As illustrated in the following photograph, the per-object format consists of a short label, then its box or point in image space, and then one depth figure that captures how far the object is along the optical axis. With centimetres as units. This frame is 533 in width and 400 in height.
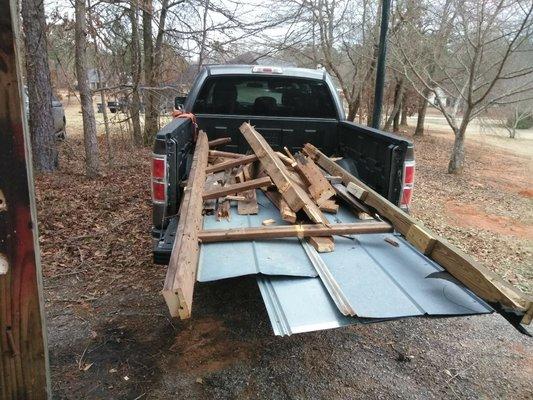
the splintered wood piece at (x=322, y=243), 305
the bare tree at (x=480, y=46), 1025
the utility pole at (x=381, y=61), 717
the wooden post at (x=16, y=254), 140
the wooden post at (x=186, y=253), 206
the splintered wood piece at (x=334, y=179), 439
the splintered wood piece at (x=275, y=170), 344
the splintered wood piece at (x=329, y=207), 379
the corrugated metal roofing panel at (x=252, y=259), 268
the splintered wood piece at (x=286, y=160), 460
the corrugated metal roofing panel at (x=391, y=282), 243
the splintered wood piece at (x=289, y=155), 488
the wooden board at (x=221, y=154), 533
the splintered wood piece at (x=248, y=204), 376
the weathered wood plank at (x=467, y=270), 226
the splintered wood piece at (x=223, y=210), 365
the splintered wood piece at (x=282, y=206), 337
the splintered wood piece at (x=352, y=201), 380
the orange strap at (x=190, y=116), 513
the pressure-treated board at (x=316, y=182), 389
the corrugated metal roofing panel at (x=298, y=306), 225
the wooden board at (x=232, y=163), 467
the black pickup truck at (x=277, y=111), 515
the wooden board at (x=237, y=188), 383
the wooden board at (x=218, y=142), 558
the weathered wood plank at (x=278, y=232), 309
